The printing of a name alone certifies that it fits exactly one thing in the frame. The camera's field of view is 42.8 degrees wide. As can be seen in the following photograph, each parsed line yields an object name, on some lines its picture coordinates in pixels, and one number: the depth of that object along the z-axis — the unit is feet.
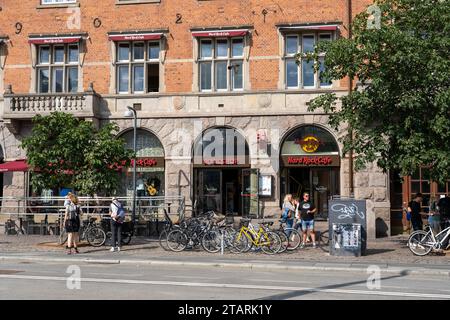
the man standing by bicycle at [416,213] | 66.59
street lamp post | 69.39
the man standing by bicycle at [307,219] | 61.41
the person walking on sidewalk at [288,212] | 65.51
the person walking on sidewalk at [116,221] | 59.41
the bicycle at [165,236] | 60.75
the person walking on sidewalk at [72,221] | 58.23
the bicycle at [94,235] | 64.34
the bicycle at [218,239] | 58.03
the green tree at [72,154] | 61.93
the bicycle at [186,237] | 59.16
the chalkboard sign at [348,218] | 55.01
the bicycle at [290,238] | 57.70
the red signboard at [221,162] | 81.66
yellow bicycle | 57.21
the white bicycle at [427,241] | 55.57
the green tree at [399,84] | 54.90
